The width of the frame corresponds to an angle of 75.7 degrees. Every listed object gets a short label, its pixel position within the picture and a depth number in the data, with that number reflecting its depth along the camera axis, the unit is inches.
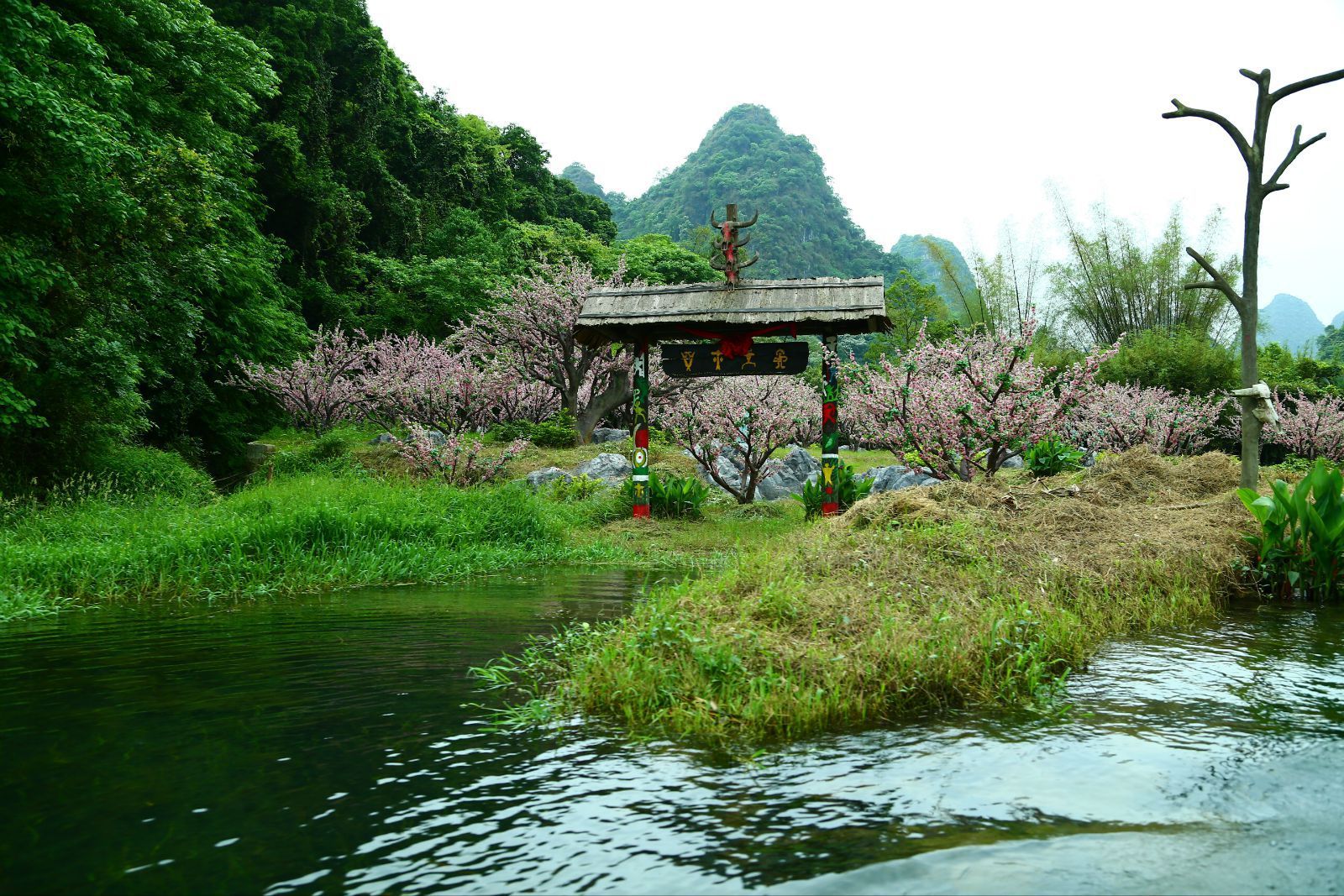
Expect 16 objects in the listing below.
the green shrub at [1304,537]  277.6
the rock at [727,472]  706.8
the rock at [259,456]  778.7
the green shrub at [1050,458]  569.0
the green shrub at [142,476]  519.2
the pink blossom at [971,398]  460.4
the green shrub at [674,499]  556.4
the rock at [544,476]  663.1
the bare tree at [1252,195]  301.0
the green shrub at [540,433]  839.1
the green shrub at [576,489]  618.8
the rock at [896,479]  664.4
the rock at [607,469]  684.1
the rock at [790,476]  708.7
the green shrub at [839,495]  514.6
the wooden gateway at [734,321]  517.0
